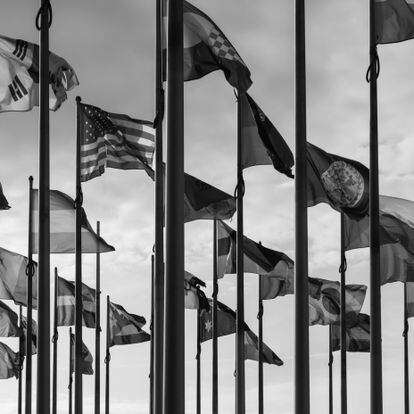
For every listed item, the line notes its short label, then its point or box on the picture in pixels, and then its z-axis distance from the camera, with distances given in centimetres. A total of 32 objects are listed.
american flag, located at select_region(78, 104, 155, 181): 2509
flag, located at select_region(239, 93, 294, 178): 2484
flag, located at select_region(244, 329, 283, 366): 4797
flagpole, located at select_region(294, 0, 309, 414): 1884
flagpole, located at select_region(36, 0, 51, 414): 1839
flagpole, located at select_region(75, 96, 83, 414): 2455
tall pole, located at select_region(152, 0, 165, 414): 2028
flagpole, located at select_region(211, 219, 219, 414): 3556
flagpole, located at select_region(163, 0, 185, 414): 1367
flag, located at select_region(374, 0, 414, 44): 2256
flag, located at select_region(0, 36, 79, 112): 2259
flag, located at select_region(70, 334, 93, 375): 4994
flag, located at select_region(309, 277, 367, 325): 4456
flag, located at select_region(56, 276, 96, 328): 4028
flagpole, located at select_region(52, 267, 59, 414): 4506
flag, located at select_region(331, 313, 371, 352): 5172
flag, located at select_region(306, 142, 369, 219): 2608
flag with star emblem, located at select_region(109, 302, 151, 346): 4581
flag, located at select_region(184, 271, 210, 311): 4089
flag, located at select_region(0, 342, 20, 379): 4656
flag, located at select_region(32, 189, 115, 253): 2766
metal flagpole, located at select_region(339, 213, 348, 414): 3212
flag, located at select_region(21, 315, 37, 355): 4459
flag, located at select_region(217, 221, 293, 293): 3419
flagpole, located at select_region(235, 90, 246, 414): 2577
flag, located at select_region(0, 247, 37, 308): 3269
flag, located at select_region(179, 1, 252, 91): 2045
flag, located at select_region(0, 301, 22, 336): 3803
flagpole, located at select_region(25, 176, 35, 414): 3009
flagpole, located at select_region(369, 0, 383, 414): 2097
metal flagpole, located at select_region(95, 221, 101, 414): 3688
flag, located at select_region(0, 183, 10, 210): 2369
